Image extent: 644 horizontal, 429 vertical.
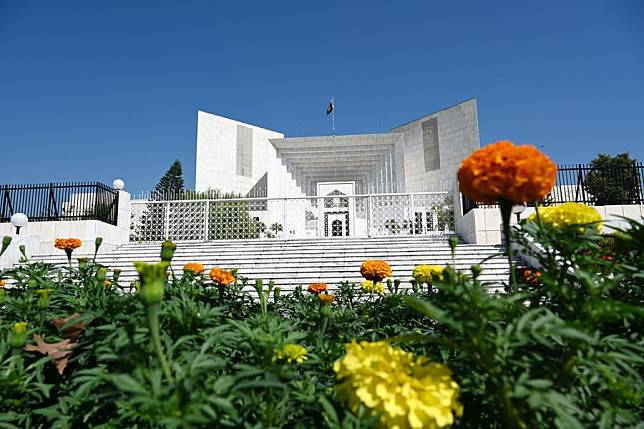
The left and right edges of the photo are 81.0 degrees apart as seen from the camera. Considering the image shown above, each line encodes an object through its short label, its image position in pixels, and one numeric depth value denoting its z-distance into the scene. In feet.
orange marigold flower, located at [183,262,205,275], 7.88
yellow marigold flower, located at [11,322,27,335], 3.95
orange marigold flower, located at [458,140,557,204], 3.60
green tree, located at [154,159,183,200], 129.79
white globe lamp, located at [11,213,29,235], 27.76
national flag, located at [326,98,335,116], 85.73
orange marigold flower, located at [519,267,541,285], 5.02
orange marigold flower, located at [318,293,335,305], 5.73
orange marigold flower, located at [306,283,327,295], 8.74
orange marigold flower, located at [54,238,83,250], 10.79
